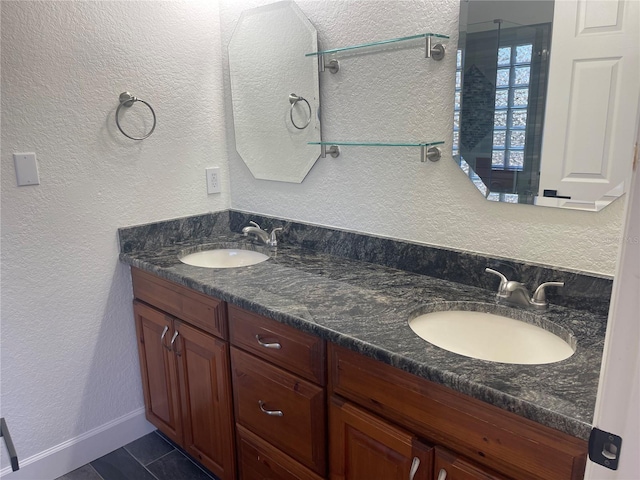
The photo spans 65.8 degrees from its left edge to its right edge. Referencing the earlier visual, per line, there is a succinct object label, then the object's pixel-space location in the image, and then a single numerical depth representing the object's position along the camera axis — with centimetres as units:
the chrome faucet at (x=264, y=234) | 211
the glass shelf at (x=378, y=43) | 151
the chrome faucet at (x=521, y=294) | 136
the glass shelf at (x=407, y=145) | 158
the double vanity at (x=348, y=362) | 99
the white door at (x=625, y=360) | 52
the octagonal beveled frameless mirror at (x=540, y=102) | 122
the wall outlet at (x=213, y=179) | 228
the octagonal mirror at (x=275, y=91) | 192
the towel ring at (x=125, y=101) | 195
